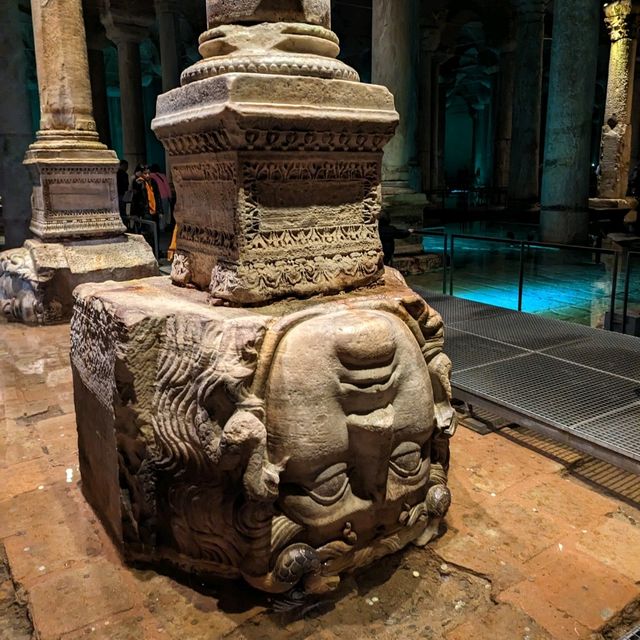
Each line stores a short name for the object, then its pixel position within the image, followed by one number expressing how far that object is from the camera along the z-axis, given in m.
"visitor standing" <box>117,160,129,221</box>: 11.09
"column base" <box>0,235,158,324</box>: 6.16
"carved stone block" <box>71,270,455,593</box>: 2.15
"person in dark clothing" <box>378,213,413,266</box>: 6.71
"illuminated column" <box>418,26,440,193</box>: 16.25
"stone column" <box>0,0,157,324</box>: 6.23
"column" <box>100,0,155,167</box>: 12.49
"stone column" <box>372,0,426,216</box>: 9.12
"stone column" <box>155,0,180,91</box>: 12.95
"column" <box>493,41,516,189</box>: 17.68
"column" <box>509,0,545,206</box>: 13.60
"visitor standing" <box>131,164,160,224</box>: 9.09
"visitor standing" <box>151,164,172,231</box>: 9.47
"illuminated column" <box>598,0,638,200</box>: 12.06
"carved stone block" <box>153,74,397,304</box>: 2.35
